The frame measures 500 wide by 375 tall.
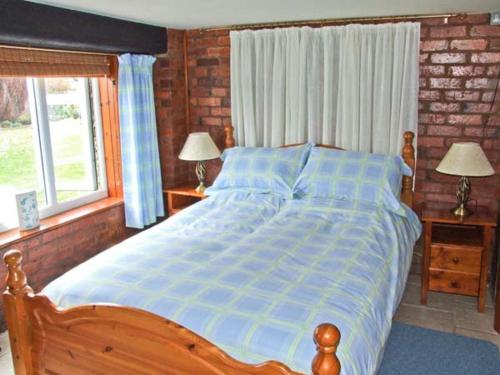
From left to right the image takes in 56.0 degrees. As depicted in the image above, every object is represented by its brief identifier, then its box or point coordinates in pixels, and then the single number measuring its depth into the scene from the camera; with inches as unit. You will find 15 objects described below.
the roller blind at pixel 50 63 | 101.3
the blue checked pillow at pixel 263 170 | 127.3
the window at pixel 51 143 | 114.2
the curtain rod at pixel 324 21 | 122.1
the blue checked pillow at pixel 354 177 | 116.3
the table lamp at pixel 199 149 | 140.5
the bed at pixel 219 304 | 61.5
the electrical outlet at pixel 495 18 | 115.9
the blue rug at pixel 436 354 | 94.3
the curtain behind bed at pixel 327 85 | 127.3
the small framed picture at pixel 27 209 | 111.0
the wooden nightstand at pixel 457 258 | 112.6
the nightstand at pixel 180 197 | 146.4
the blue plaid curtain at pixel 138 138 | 134.0
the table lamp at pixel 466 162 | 110.9
